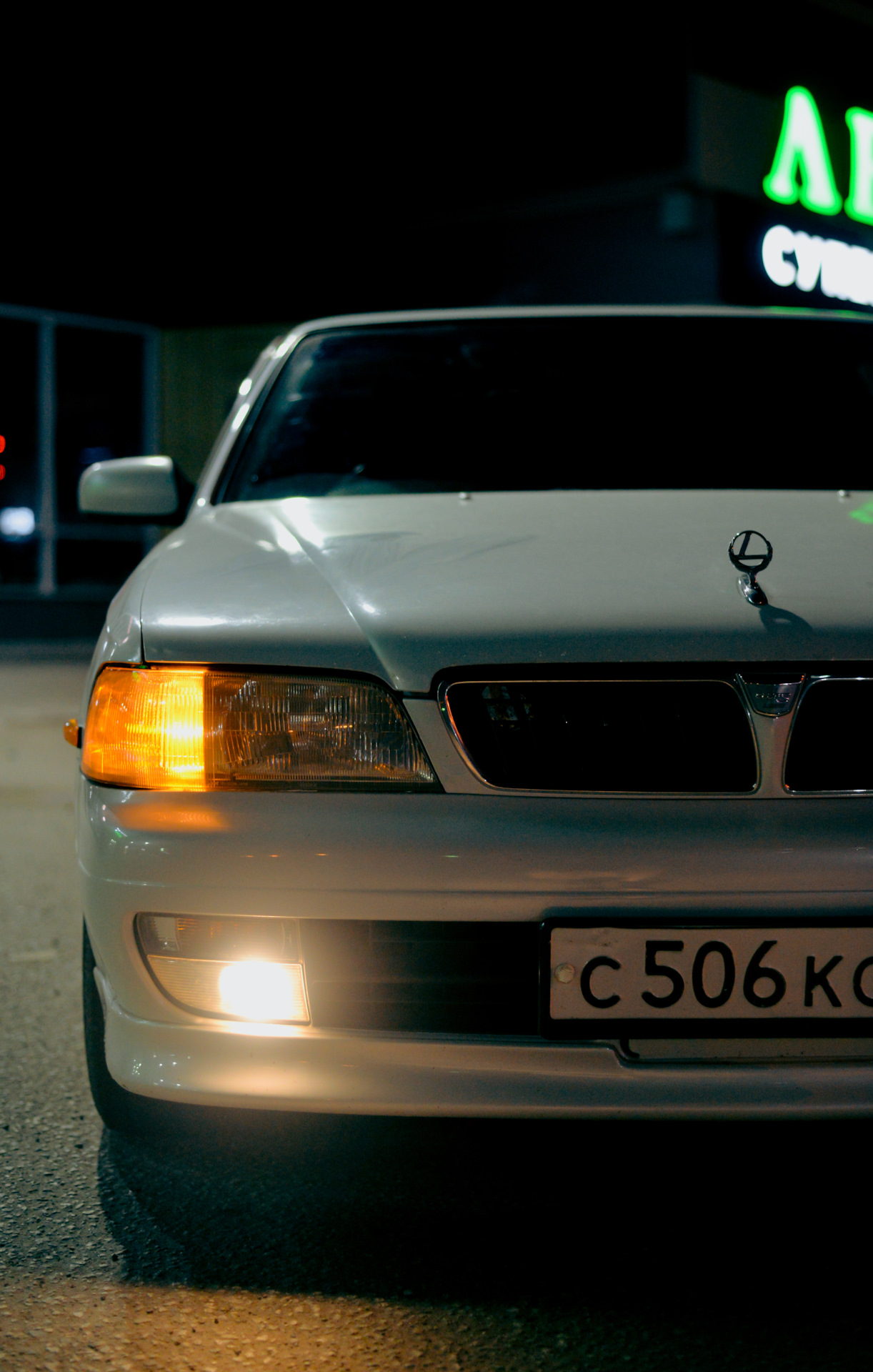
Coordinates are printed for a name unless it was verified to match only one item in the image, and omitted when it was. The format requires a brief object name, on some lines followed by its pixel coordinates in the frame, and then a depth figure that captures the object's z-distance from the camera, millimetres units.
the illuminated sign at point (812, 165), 13258
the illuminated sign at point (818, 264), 13383
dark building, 12547
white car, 1761
